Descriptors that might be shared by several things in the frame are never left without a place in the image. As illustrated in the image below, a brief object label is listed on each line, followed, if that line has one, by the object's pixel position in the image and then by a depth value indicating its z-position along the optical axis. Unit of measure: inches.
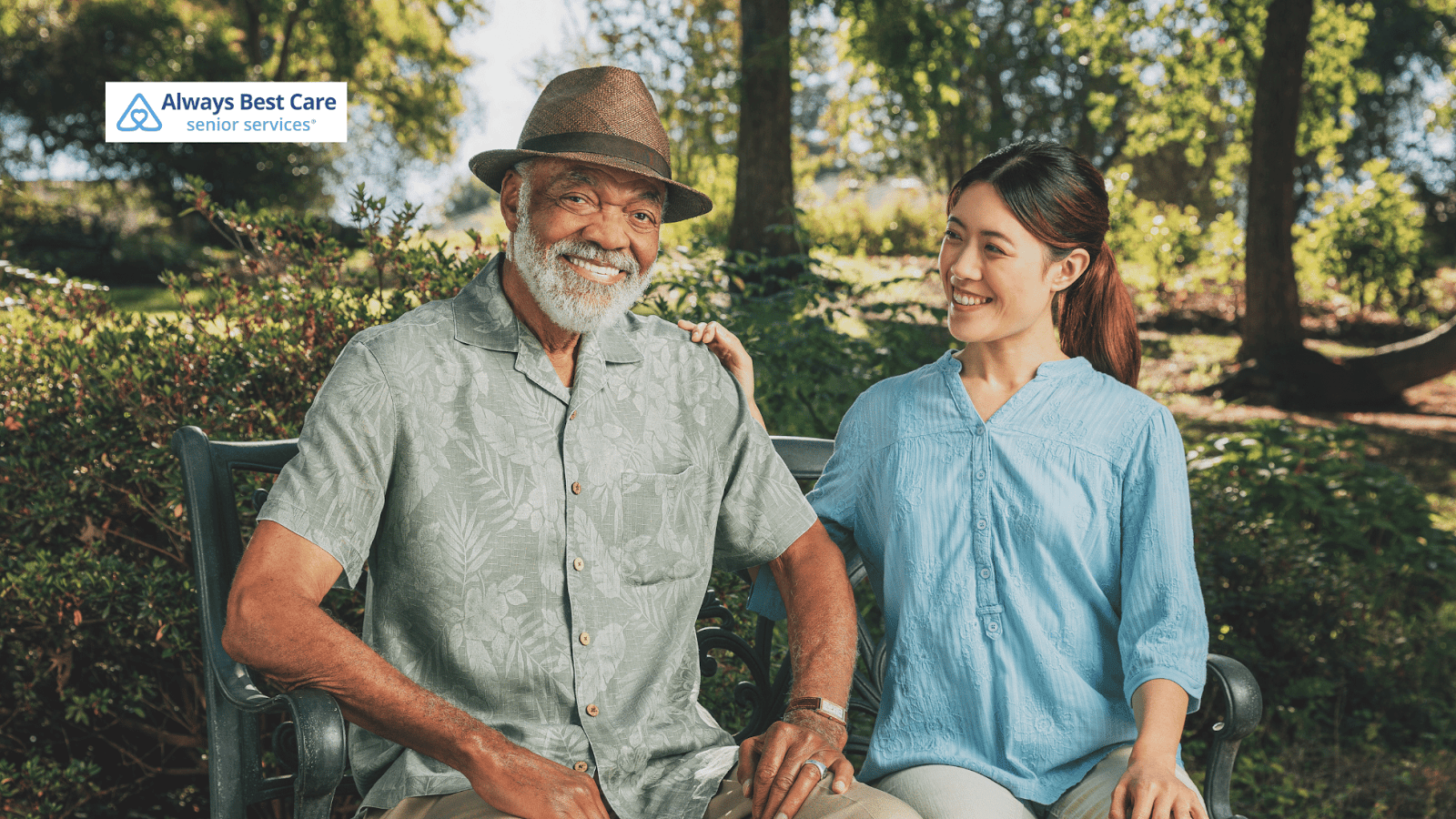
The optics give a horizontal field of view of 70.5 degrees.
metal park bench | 69.1
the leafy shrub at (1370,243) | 586.9
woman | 80.5
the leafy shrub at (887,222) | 768.3
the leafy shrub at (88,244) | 611.5
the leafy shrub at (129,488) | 114.9
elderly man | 73.5
